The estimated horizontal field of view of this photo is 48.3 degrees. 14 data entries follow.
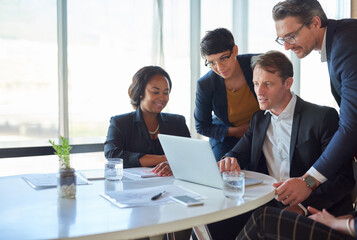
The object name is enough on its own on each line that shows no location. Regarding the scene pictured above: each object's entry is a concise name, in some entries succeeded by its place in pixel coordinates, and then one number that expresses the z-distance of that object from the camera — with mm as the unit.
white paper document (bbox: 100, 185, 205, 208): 1370
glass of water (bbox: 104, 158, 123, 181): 1818
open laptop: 1587
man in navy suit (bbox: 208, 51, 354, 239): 1927
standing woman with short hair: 2646
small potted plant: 1459
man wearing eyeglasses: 1777
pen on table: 1421
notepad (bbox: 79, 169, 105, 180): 1898
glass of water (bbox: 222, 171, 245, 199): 1452
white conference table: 1094
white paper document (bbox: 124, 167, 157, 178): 1956
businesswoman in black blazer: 2459
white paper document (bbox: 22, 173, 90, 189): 1706
